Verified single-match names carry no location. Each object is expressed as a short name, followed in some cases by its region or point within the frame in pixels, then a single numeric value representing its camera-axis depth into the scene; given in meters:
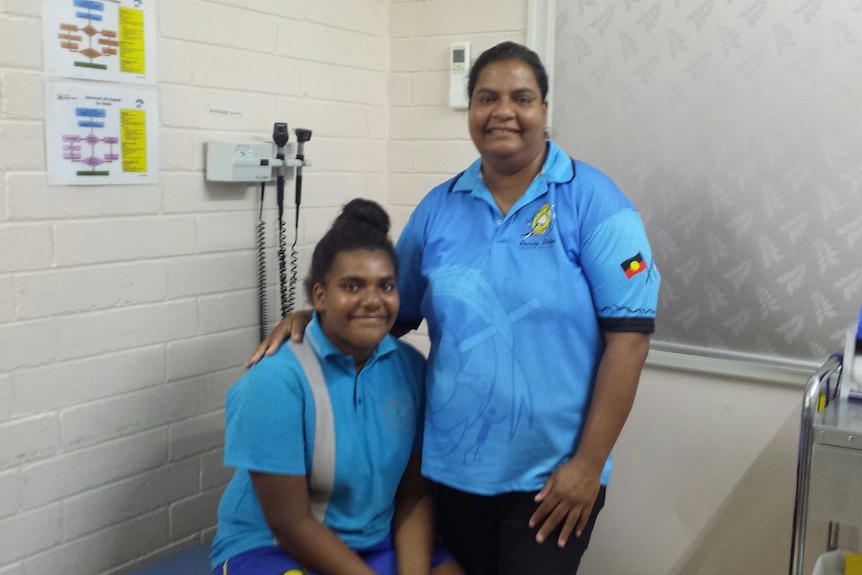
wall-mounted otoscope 2.34
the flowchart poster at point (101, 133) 1.85
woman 1.56
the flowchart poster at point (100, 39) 1.82
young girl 1.57
